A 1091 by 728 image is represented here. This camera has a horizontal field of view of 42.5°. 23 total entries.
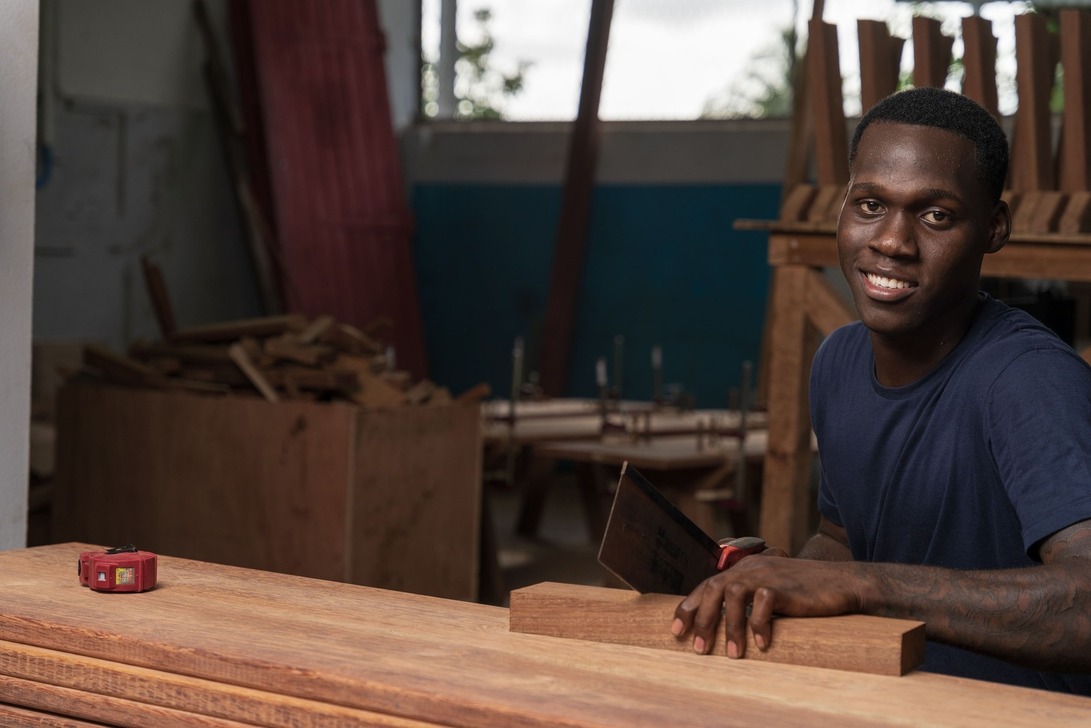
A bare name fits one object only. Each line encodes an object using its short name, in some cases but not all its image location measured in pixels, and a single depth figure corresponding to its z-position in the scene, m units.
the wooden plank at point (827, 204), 4.11
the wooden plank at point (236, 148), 9.86
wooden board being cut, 1.68
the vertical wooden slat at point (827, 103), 4.26
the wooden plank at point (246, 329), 6.04
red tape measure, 2.12
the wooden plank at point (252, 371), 5.52
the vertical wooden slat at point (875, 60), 4.06
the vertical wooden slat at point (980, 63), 4.03
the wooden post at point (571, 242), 10.28
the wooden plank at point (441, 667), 1.53
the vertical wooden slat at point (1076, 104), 3.91
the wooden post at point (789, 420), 4.23
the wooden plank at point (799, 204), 4.21
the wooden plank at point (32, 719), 1.85
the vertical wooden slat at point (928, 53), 4.00
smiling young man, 1.77
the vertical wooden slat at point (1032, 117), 3.93
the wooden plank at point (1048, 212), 3.78
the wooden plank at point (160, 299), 6.34
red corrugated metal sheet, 9.67
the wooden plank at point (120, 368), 5.85
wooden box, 5.32
